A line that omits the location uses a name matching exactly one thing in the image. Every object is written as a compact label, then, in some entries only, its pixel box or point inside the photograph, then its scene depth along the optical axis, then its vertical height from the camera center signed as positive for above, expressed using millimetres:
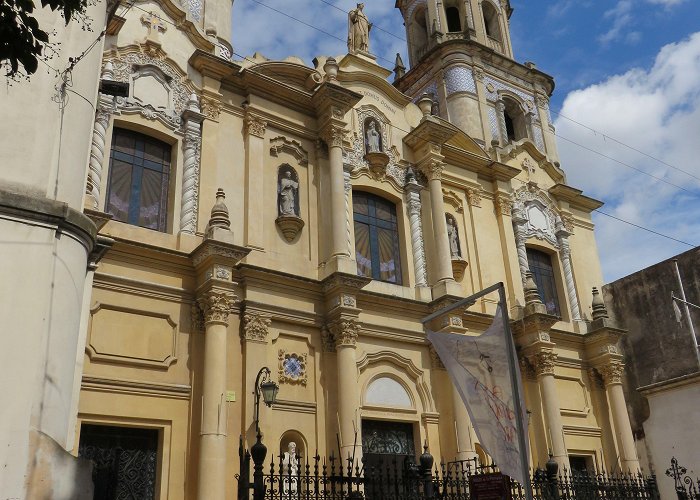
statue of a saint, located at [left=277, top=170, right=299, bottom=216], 16250 +7784
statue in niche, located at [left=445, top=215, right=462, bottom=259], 19258 +7878
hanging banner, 7938 +1656
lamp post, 8410 +923
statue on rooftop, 20547 +14291
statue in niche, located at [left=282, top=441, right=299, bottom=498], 13070 +1575
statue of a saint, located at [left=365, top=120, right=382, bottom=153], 18689 +10219
